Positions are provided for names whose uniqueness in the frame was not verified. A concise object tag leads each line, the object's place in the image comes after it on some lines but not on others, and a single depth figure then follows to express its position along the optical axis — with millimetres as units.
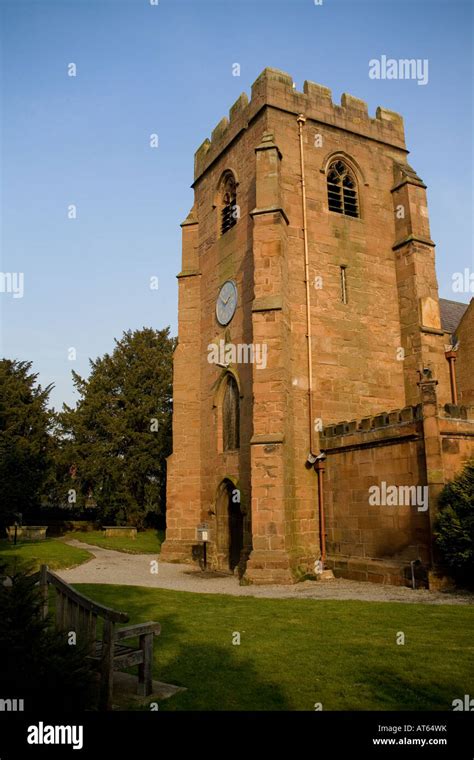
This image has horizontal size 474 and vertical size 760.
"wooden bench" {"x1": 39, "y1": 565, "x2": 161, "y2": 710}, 5129
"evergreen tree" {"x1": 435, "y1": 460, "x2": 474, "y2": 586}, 11641
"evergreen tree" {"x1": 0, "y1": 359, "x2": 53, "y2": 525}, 30058
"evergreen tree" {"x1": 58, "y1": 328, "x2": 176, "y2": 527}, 36094
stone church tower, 14664
